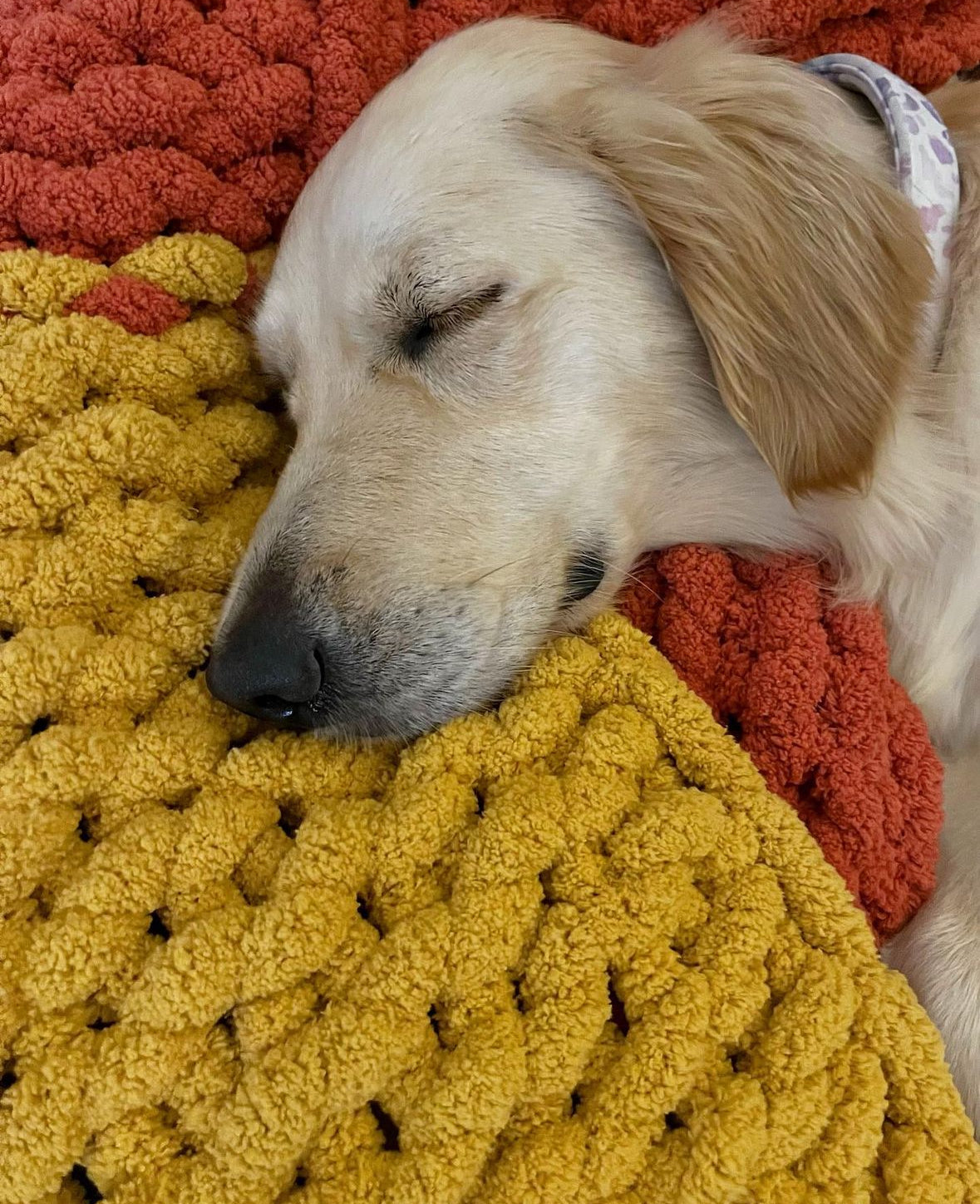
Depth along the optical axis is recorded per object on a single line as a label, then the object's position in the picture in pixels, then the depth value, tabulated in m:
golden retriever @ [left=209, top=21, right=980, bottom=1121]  0.31
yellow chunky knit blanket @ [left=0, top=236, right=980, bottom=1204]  0.24
